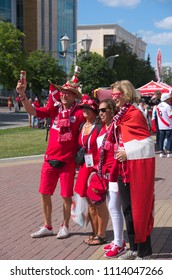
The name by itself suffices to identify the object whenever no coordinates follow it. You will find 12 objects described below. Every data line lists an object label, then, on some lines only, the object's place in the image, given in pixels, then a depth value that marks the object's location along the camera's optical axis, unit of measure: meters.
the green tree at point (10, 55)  44.53
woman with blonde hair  4.36
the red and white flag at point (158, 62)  21.73
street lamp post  22.06
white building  117.69
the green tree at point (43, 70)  53.84
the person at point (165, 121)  12.88
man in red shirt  5.44
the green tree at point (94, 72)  44.92
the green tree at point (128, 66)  65.12
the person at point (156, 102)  14.38
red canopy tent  22.81
